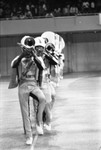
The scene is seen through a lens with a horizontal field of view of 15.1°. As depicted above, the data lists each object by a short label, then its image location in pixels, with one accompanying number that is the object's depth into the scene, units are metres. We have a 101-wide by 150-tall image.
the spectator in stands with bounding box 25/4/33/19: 23.53
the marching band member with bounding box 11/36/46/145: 6.64
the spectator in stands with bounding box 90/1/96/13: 23.92
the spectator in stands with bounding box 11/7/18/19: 23.48
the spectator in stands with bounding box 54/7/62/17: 23.55
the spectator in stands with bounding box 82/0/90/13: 23.63
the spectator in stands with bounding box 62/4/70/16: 23.59
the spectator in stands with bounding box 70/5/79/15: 23.60
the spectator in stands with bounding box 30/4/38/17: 24.16
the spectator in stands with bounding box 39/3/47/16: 23.92
